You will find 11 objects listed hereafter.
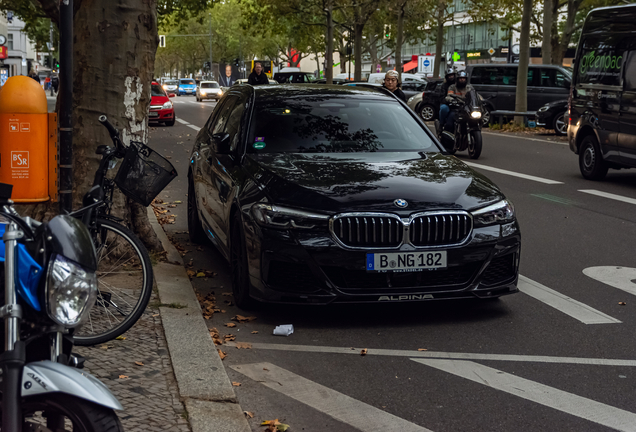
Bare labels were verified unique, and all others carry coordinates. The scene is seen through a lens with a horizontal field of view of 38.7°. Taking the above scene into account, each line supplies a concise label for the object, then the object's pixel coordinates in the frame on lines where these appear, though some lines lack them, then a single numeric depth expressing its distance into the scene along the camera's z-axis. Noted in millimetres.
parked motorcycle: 2512
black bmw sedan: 5516
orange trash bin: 6000
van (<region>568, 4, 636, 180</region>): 12789
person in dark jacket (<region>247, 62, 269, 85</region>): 19922
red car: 29250
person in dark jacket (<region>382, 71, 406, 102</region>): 14045
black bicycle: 5062
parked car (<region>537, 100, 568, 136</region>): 24516
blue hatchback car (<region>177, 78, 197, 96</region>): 92562
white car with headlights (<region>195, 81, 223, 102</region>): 65562
